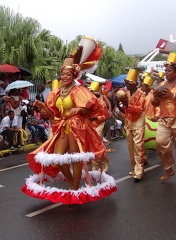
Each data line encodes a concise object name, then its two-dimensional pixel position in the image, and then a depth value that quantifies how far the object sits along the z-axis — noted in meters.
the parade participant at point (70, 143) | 4.96
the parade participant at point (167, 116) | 6.23
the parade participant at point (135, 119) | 6.50
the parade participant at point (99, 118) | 6.96
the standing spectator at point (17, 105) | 10.01
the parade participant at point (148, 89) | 7.23
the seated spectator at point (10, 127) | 9.52
